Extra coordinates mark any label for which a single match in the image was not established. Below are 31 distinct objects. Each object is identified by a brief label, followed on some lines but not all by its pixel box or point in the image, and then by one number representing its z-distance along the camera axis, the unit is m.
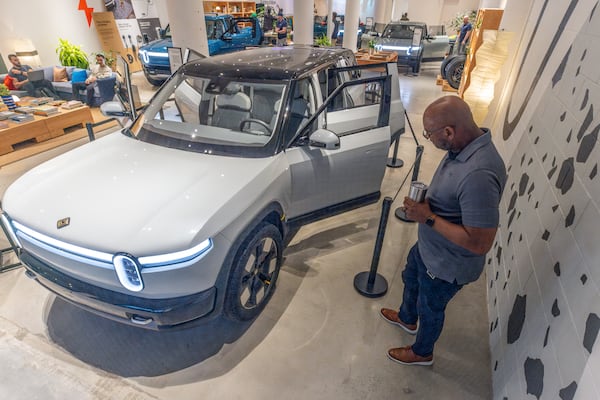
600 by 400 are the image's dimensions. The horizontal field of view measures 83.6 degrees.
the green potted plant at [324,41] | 9.73
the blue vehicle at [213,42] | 8.25
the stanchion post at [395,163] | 4.69
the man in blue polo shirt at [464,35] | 9.06
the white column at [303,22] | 9.27
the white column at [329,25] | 12.51
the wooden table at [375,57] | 8.64
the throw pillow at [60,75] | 7.32
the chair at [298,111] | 2.46
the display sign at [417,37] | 10.12
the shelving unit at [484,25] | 5.36
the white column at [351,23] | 10.84
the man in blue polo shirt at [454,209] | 1.35
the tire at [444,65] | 8.03
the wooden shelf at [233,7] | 16.18
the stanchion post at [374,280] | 2.41
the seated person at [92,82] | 6.89
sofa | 6.84
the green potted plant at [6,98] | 5.48
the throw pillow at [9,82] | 6.66
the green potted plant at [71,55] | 8.32
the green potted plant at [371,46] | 9.88
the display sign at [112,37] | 9.88
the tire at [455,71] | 7.81
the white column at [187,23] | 4.86
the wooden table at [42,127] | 4.89
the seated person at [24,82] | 6.68
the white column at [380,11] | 15.12
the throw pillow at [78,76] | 7.00
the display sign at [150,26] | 11.35
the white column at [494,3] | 7.66
